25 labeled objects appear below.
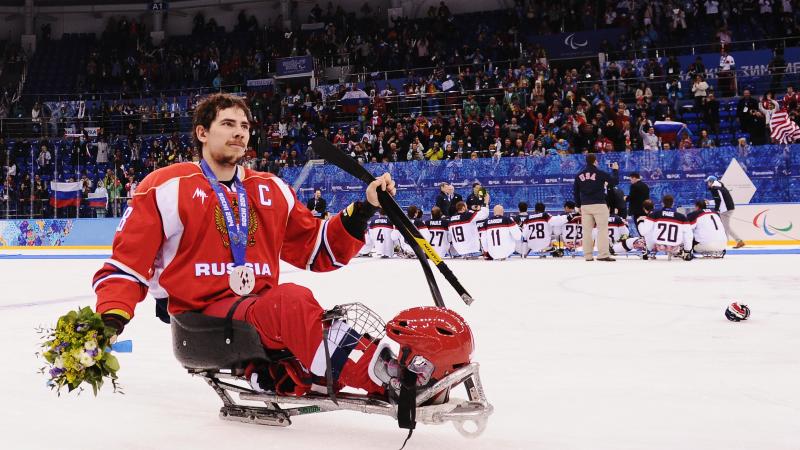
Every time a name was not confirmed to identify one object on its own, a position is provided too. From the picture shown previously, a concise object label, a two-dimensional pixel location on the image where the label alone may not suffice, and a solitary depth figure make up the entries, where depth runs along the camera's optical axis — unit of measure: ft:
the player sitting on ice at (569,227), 41.09
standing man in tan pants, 36.42
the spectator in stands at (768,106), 47.94
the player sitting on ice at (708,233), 35.32
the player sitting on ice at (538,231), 40.98
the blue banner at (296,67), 79.61
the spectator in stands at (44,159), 72.64
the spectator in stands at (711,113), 51.75
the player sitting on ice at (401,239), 42.83
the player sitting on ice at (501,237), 40.01
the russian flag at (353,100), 69.72
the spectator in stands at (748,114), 47.57
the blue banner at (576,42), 68.39
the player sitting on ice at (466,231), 41.50
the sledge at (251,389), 6.69
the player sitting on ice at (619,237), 39.42
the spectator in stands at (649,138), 48.60
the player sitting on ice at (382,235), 44.86
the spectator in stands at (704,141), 45.73
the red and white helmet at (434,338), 6.52
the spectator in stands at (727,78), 54.90
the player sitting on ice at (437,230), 42.60
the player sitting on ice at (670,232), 34.78
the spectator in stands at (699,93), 53.31
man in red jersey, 7.09
